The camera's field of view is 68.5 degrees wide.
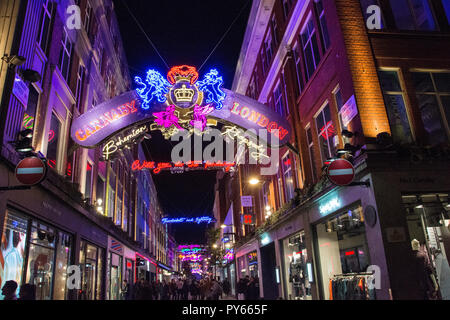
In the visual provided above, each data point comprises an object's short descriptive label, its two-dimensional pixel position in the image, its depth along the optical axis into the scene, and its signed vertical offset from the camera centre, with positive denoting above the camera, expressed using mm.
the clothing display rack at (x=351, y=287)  9227 -606
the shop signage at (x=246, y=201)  23673 +4857
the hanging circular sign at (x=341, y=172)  8986 +2431
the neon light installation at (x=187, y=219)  30141 +4986
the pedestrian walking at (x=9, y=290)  6902 -82
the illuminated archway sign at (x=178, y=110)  12188 +5924
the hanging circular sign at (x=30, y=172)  7641 +2482
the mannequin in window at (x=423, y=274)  8383 -321
